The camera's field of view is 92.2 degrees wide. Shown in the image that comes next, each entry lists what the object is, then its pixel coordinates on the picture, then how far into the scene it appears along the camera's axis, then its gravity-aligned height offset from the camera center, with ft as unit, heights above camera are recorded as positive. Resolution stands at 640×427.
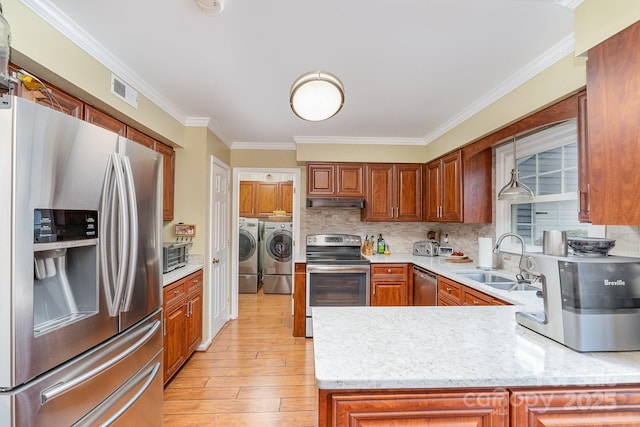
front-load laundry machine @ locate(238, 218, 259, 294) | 18.16 -2.44
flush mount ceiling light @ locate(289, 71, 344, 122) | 3.92 +1.61
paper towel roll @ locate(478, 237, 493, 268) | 9.59 -0.99
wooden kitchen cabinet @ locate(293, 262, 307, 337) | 11.54 -3.03
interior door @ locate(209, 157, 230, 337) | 11.03 -1.09
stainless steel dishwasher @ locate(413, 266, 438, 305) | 9.68 -2.25
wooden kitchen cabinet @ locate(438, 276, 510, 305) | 7.11 -1.93
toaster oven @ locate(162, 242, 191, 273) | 8.38 -1.08
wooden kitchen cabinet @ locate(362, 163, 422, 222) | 12.79 +1.16
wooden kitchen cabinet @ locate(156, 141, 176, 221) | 9.61 +1.31
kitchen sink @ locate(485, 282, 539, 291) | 7.53 -1.66
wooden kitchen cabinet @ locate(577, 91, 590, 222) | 5.48 +1.10
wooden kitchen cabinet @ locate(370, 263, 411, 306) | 11.50 -2.38
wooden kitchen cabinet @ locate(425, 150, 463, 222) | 10.48 +1.16
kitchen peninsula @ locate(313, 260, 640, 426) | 2.98 -1.69
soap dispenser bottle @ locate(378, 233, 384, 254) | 13.46 -1.15
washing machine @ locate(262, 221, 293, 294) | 18.17 -2.34
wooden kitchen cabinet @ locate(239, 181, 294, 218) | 18.89 +1.29
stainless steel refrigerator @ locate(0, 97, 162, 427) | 3.11 -0.70
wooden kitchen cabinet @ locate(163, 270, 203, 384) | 7.78 -2.87
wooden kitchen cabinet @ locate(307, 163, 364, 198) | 12.64 +1.63
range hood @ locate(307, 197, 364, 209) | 12.56 +0.70
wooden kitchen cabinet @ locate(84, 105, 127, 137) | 6.39 +2.17
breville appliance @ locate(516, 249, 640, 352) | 3.50 -0.95
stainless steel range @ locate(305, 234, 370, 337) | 11.50 -2.41
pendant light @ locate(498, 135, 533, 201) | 7.49 +0.72
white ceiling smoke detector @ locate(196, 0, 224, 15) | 4.62 +3.25
